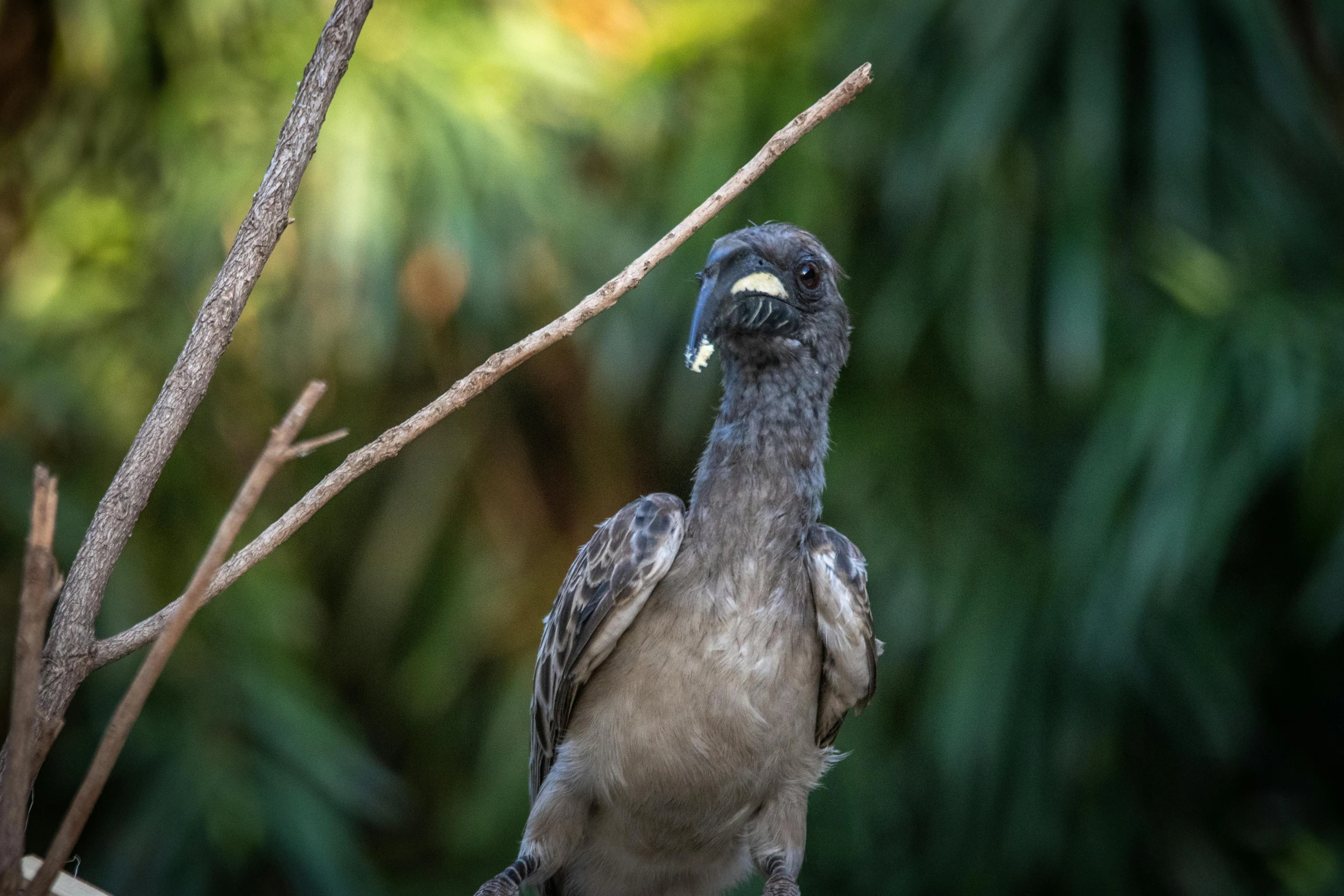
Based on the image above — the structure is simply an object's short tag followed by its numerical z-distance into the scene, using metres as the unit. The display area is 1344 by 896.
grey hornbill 5.07
